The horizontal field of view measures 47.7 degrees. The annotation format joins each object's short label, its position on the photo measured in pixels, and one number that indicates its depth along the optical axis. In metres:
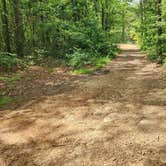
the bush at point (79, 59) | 10.11
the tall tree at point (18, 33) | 10.85
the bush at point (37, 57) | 10.67
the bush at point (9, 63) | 8.91
